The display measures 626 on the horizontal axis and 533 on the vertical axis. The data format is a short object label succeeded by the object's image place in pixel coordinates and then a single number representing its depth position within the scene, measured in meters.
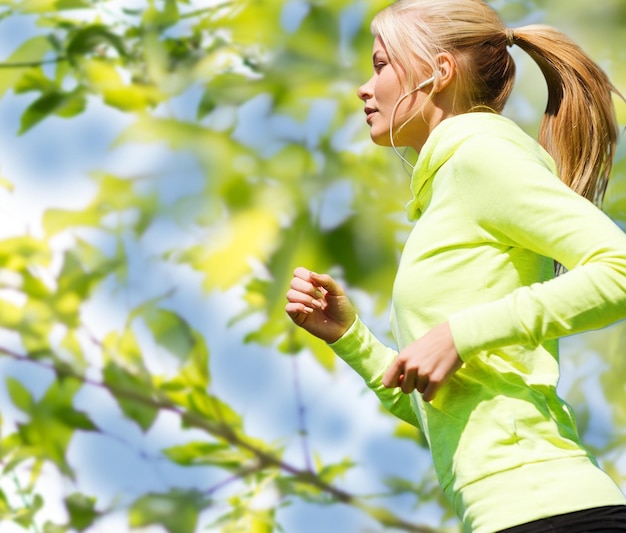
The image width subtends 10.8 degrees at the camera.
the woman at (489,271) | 4.43
